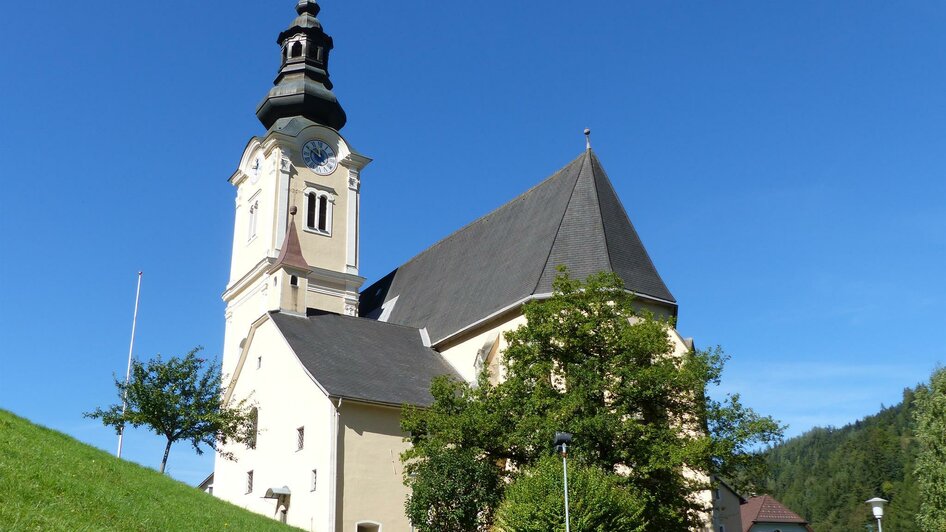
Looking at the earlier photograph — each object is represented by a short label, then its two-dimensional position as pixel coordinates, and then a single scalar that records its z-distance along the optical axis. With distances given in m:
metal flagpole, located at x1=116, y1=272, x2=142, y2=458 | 28.70
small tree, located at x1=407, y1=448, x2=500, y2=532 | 22.42
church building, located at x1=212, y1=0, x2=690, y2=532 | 26.17
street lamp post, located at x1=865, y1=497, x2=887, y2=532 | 20.66
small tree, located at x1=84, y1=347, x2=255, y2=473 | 28.20
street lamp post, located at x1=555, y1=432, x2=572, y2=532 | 17.88
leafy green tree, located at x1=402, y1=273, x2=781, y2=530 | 20.98
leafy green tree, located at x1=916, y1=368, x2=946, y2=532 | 30.42
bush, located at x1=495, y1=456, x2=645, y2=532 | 18.89
